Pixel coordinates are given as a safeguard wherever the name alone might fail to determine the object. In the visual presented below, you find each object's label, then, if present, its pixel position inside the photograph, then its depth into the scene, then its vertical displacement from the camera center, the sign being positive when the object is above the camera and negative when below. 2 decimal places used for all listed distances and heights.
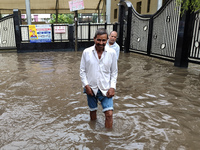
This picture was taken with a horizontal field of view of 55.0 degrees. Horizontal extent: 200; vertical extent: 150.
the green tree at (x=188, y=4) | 6.26 +1.16
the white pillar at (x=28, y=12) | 14.88 +1.91
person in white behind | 4.32 -0.09
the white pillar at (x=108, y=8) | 15.40 +2.42
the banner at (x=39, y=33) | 12.08 +0.26
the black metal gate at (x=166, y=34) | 7.16 +0.22
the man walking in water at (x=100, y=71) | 2.73 -0.48
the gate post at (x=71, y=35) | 12.70 +0.17
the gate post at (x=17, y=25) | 11.46 +0.71
